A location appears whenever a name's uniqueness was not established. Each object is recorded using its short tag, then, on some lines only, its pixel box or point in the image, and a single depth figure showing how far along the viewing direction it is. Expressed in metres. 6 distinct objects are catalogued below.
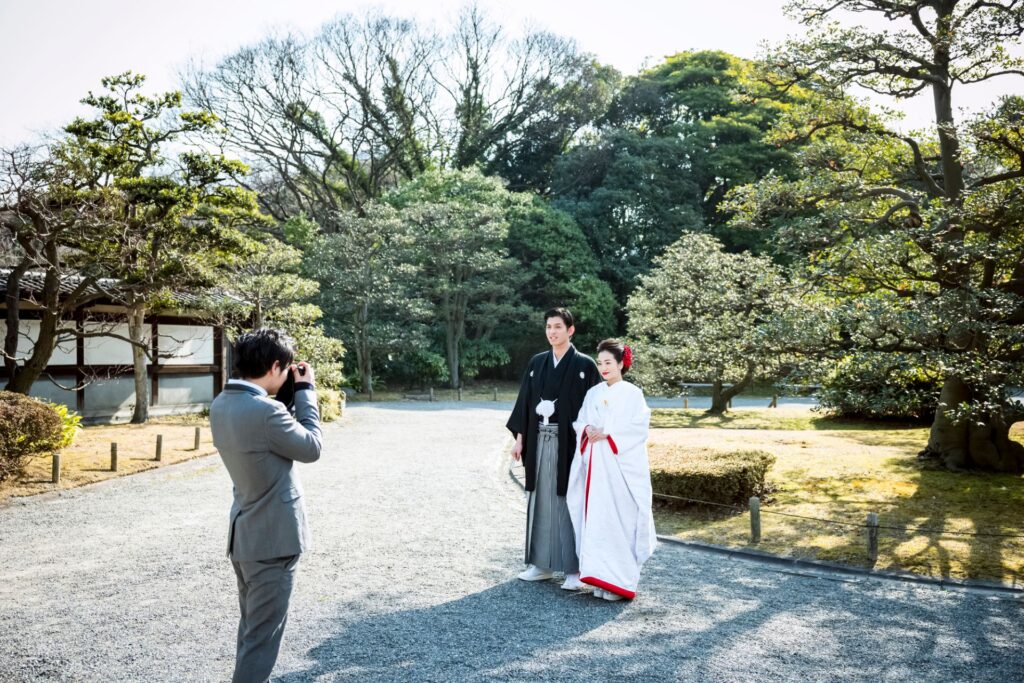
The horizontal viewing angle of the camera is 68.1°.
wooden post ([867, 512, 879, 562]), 6.13
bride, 5.11
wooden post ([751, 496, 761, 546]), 6.79
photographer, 3.10
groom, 5.42
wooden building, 15.16
